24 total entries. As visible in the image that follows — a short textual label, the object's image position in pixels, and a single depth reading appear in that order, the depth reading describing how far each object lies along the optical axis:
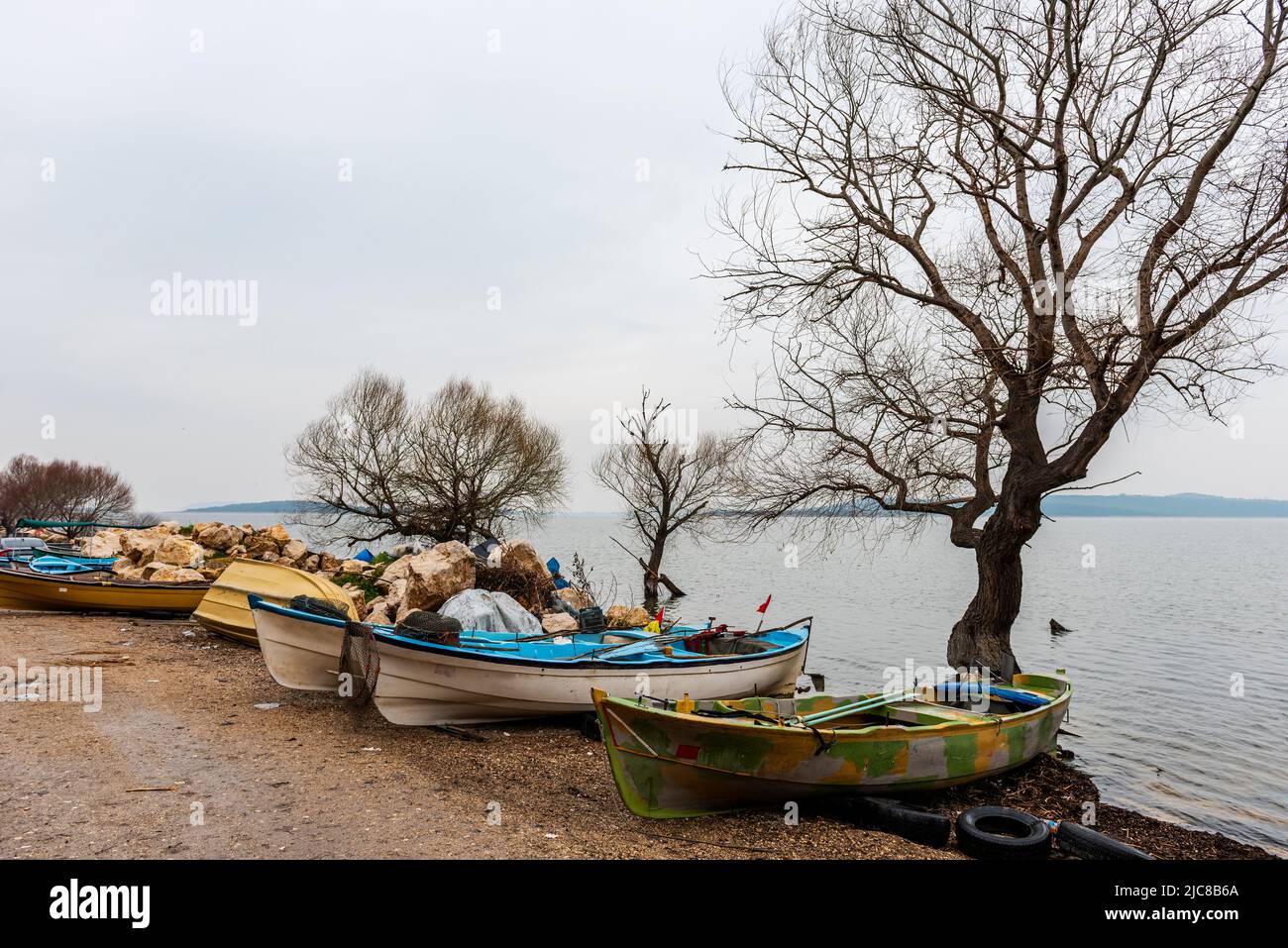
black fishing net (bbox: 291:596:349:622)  10.62
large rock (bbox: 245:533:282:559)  20.20
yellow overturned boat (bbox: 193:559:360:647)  12.57
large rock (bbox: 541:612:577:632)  13.93
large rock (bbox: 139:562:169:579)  18.02
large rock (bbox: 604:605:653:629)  17.38
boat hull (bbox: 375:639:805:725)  9.39
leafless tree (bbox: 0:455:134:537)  55.44
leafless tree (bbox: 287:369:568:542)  30.12
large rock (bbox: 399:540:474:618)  14.64
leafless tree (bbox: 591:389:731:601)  31.66
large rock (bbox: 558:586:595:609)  18.84
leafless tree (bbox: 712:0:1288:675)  10.49
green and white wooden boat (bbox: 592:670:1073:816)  6.95
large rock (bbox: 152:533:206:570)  19.56
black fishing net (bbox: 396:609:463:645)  9.57
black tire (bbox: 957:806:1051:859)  6.61
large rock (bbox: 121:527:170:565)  20.12
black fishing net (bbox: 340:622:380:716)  9.21
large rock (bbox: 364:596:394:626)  14.45
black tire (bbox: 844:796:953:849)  7.01
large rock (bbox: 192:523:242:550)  22.84
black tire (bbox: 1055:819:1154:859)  6.62
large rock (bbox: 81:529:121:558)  22.86
